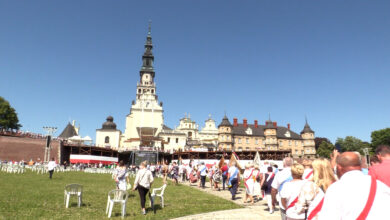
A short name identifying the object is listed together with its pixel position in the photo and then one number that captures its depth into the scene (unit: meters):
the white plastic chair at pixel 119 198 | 7.56
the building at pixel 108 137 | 69.19
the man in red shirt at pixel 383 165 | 3.70
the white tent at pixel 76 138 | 46.64
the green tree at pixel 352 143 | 70.44
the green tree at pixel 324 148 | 71.21
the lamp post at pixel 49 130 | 30.19
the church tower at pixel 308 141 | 75.50
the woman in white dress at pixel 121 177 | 10.38
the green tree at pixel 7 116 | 54.22
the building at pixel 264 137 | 69.06
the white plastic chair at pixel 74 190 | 8.86
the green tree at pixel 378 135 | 59.02
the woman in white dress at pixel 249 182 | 10.41
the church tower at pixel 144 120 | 67.12
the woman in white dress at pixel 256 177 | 10.81
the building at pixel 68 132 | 67.62
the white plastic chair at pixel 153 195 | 8.69
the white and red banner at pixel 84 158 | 45.22
